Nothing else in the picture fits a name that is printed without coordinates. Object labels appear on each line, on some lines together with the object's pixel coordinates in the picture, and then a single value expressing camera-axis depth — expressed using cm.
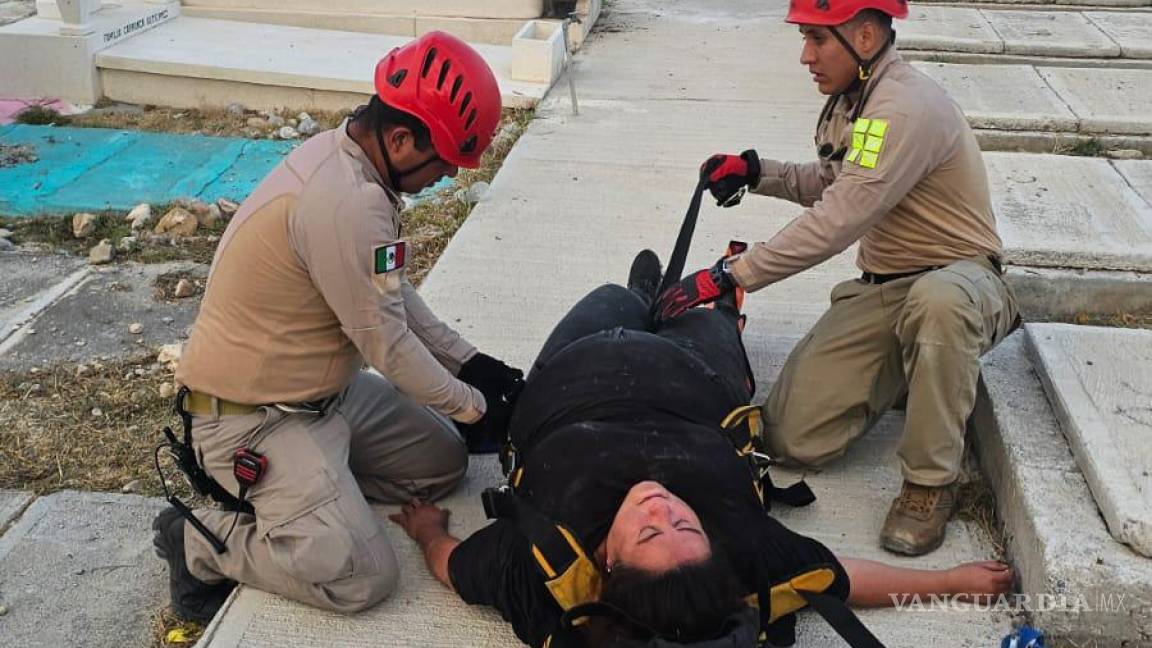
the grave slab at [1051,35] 720
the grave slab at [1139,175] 491
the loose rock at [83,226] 590
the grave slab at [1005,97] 575
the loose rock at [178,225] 587
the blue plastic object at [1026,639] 276
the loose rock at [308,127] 745
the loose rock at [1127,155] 573
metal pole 706
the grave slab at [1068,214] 430
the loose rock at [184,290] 522
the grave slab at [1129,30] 717
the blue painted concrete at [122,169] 637
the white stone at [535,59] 769
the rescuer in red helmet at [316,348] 280
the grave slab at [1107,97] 579
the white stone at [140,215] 602
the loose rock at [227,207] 613
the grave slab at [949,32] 709
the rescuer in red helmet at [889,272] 321
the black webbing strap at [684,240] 402
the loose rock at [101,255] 555
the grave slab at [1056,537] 279
